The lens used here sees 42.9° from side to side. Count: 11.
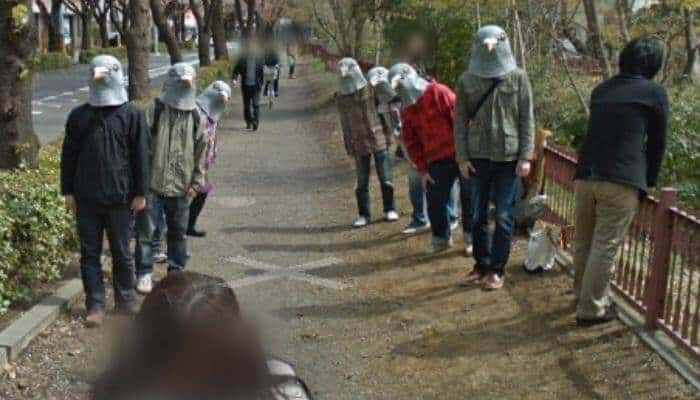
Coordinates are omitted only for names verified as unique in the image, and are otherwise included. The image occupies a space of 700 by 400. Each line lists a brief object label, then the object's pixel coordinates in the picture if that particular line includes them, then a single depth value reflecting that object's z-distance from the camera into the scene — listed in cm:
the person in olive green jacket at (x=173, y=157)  632
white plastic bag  659
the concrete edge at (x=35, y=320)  505
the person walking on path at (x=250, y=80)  1647
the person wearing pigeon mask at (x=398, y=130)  805
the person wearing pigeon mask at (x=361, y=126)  828
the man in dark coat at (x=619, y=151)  501
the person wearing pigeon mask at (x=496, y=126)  596
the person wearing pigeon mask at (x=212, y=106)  696
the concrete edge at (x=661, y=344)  470
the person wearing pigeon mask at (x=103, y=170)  549
